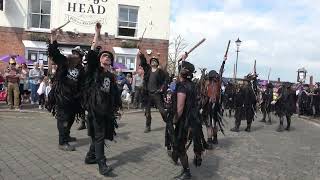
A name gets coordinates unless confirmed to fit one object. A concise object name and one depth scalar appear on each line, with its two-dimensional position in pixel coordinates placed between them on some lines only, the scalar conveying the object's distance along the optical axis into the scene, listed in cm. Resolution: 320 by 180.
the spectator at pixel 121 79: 1074
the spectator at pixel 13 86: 852
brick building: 1345
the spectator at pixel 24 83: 944
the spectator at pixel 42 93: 920
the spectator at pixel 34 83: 967
